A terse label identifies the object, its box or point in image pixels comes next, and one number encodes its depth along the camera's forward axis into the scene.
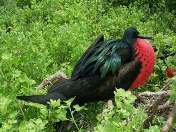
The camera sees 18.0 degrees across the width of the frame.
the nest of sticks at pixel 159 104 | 3.24
